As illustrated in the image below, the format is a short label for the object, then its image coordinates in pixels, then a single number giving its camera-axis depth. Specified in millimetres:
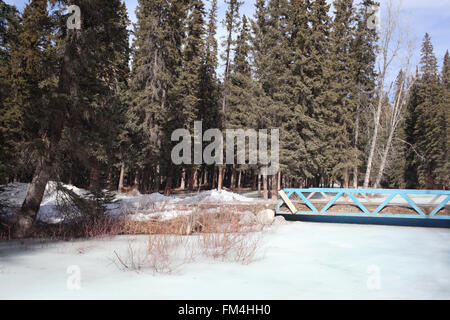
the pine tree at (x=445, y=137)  32781
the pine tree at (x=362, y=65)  26139
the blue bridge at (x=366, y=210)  11762
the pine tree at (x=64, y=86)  9273
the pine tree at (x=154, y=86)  23328
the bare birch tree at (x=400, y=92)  20891
